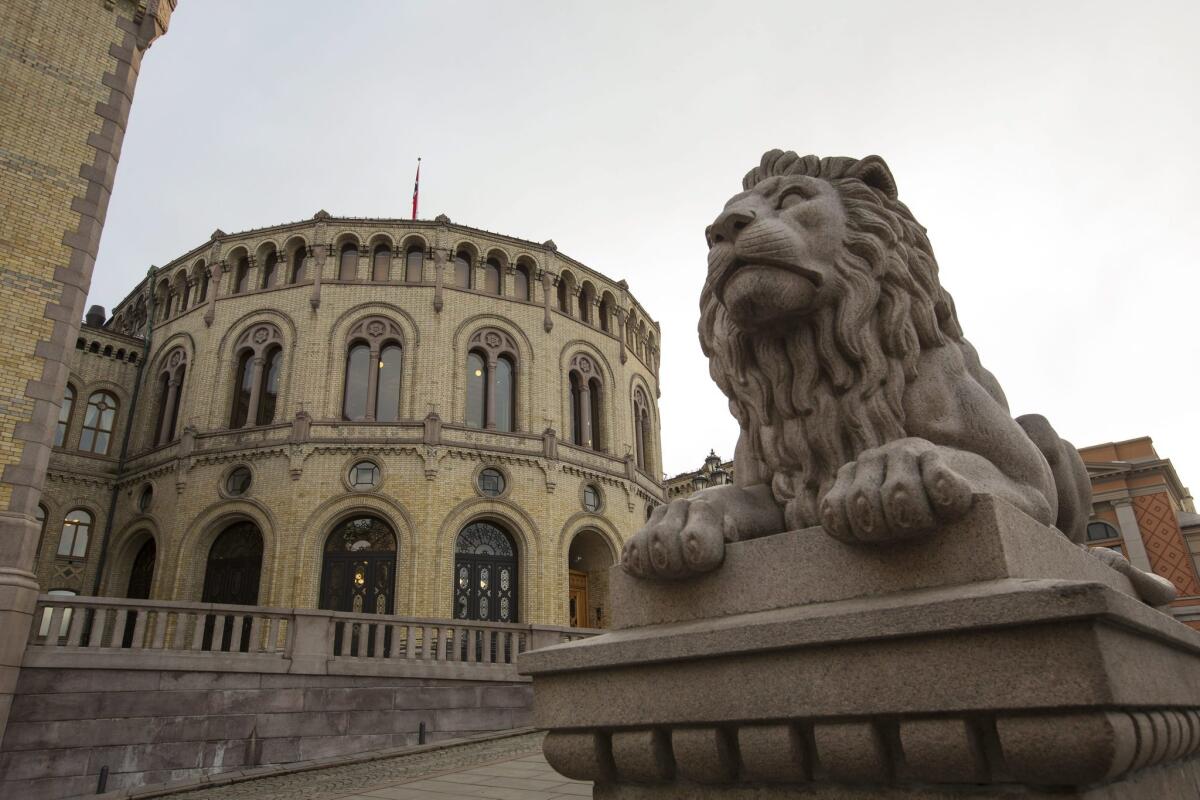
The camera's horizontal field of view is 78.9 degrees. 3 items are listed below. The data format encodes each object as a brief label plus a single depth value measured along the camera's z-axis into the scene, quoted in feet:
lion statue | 8.36
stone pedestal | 5.42
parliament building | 67.87
